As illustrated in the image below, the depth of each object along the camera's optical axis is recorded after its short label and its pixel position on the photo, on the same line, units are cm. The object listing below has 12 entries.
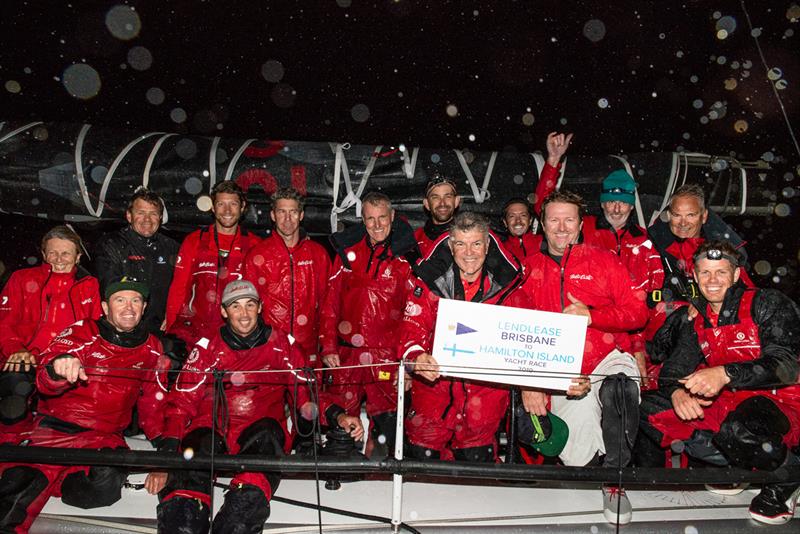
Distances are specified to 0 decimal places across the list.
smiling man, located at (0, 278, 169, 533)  308
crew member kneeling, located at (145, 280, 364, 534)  277
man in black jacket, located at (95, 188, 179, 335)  427
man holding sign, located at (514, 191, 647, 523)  304
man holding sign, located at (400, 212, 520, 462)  328
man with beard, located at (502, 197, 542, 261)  434
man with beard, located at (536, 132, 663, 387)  389
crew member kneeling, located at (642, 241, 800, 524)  284
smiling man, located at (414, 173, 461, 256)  420
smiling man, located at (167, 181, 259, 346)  425
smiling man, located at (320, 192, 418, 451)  394
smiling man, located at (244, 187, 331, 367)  410
